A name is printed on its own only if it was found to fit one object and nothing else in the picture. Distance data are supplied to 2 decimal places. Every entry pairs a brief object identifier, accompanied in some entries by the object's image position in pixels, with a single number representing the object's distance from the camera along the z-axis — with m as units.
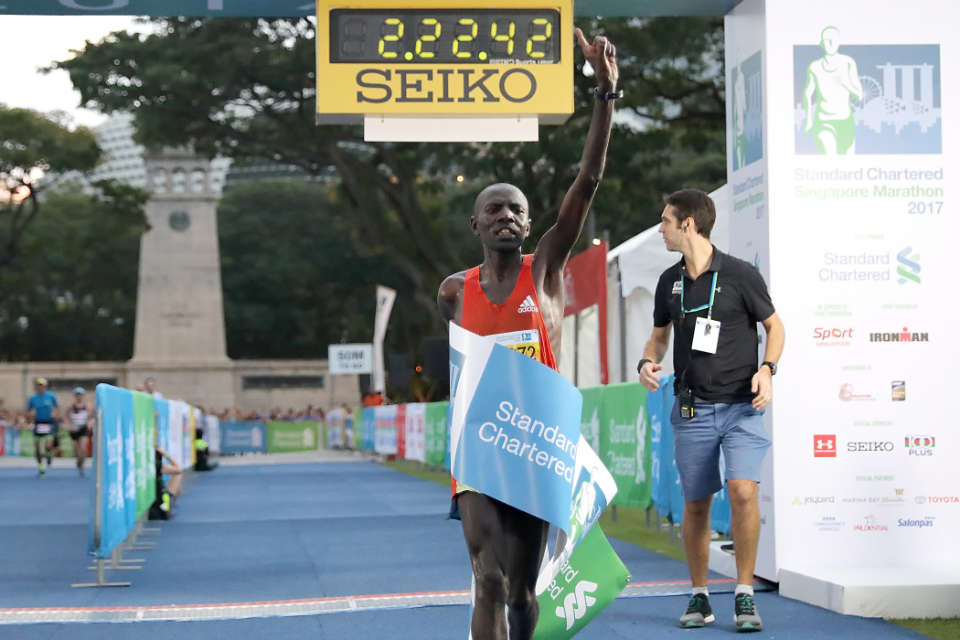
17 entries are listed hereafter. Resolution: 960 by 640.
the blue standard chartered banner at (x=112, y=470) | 8.95
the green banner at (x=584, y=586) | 4.81
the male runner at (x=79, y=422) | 25.78
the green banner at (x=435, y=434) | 24.28
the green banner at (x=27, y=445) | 42.44
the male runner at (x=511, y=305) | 4.44
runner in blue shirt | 25.20
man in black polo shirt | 6.46
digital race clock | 8.66
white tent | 15.39
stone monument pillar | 59.41
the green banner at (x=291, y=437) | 48.66
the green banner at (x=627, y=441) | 11.68
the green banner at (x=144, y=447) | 11.48
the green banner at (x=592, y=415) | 13.23
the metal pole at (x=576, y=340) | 20.17
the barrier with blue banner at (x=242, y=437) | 48.72
